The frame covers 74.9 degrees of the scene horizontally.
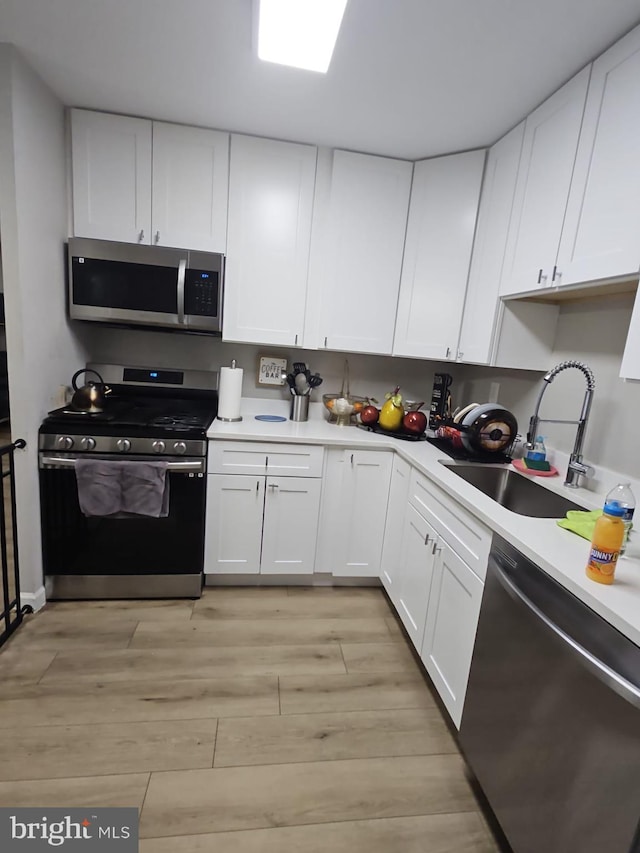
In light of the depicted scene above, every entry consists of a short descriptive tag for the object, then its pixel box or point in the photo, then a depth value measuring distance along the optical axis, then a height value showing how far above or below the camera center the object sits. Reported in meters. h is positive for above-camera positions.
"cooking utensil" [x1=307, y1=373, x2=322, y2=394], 2.59 -0.14
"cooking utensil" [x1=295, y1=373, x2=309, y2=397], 2.59 -0.17
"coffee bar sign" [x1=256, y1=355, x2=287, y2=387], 2.75 -0.11
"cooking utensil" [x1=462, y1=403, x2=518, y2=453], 2.00 -0.26
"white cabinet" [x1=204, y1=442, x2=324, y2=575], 2.26 -0.86
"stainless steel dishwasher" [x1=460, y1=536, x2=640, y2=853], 0.86 -0.82
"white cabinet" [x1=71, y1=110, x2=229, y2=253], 2.16 +0.85
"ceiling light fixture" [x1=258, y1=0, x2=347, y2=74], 1.32 +1.11
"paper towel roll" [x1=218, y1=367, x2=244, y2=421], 2.39 -0.25
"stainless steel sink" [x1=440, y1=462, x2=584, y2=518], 1.80 -0.51
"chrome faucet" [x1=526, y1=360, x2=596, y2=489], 1.63 -0.20
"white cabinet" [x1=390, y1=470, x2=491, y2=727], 1.47 -0.85
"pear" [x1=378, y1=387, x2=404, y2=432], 2.47 -0.29
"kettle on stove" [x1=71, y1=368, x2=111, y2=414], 2.16 -0.32
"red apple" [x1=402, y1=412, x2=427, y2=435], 2.39 -0.32
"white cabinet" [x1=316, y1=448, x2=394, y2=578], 2.36 -0.86
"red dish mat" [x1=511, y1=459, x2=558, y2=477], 1.88 -0.42
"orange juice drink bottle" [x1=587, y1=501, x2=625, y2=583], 1.00 -0.38
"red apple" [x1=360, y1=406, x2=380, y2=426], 2.56 -0.32
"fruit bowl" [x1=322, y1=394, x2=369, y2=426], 2.63 -0.30
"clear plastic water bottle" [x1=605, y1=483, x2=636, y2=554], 1.17 -0.31
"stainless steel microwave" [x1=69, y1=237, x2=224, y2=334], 2.19 +0.31
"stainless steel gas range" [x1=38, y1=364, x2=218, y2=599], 2.05 -0.88
